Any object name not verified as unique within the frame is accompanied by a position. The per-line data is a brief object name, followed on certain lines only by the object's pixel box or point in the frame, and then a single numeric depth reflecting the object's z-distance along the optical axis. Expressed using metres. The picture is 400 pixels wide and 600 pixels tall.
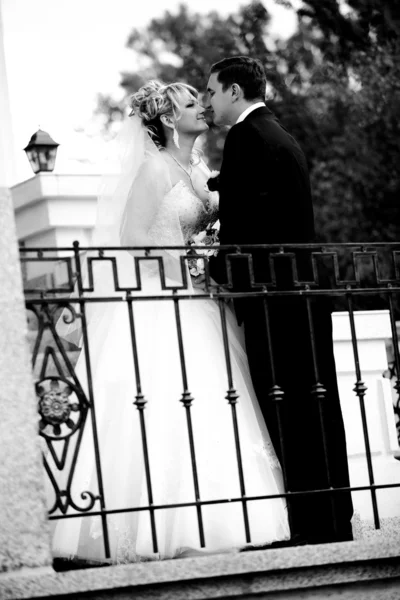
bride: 6.72
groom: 7.07
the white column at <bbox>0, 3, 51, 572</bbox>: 5.15
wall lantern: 11.94
